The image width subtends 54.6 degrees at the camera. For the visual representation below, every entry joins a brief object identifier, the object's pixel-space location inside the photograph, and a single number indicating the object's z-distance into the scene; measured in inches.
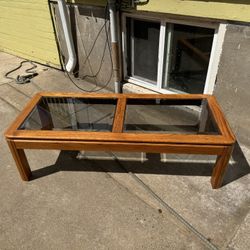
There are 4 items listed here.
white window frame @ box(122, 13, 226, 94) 101.0
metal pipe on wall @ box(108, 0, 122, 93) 122.7
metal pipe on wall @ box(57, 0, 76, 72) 148.2
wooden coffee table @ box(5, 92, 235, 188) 76.9
